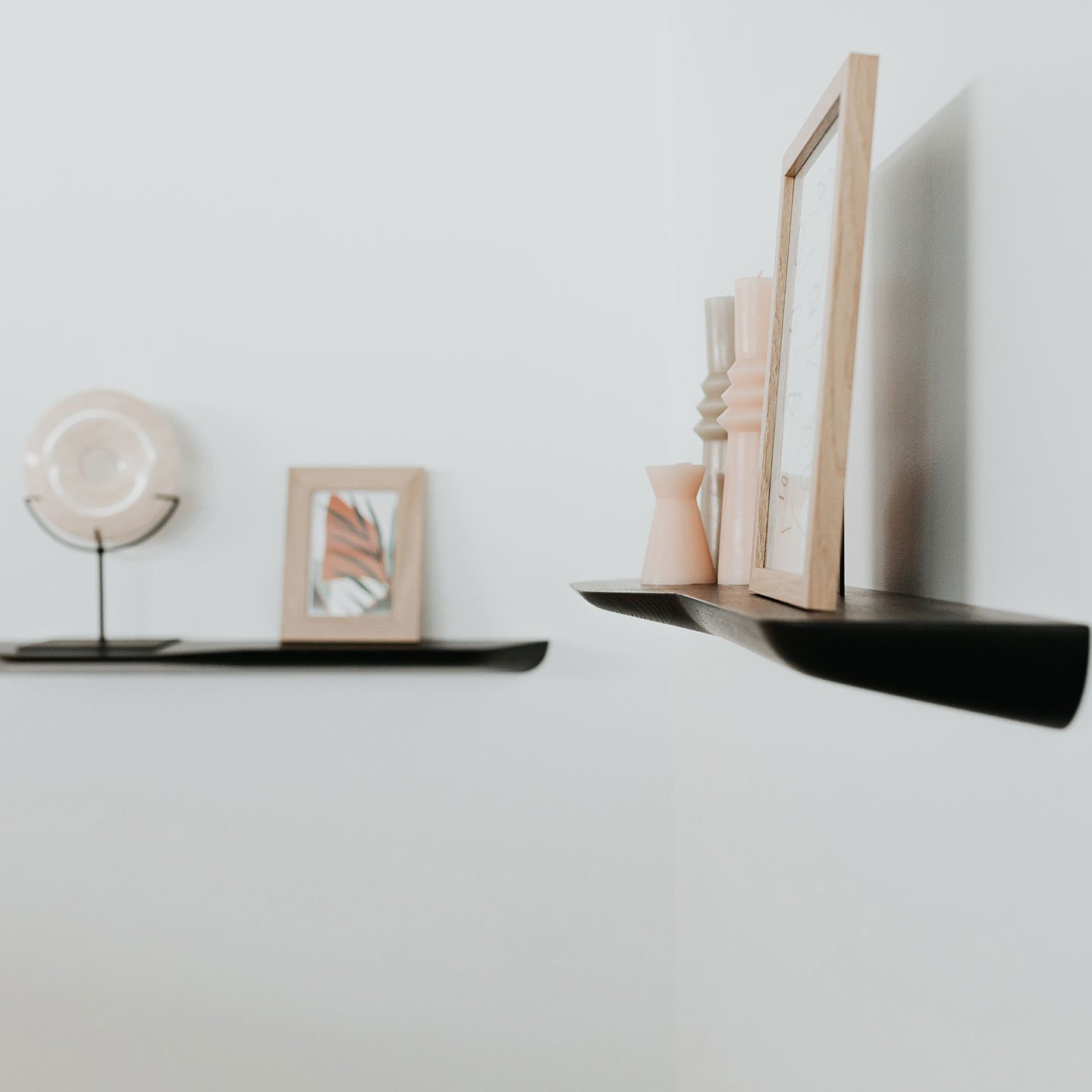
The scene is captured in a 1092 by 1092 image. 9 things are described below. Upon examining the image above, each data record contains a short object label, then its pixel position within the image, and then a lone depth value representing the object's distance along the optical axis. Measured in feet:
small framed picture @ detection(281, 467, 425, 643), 5.27
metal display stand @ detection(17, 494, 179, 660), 5.08
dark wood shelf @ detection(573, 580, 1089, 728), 1.55
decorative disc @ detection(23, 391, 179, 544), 5.21
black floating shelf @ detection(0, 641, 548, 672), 5.01
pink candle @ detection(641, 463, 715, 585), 2.97
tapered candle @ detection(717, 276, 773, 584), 2.70
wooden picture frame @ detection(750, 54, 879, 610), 1.81
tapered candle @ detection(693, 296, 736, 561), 3.11
